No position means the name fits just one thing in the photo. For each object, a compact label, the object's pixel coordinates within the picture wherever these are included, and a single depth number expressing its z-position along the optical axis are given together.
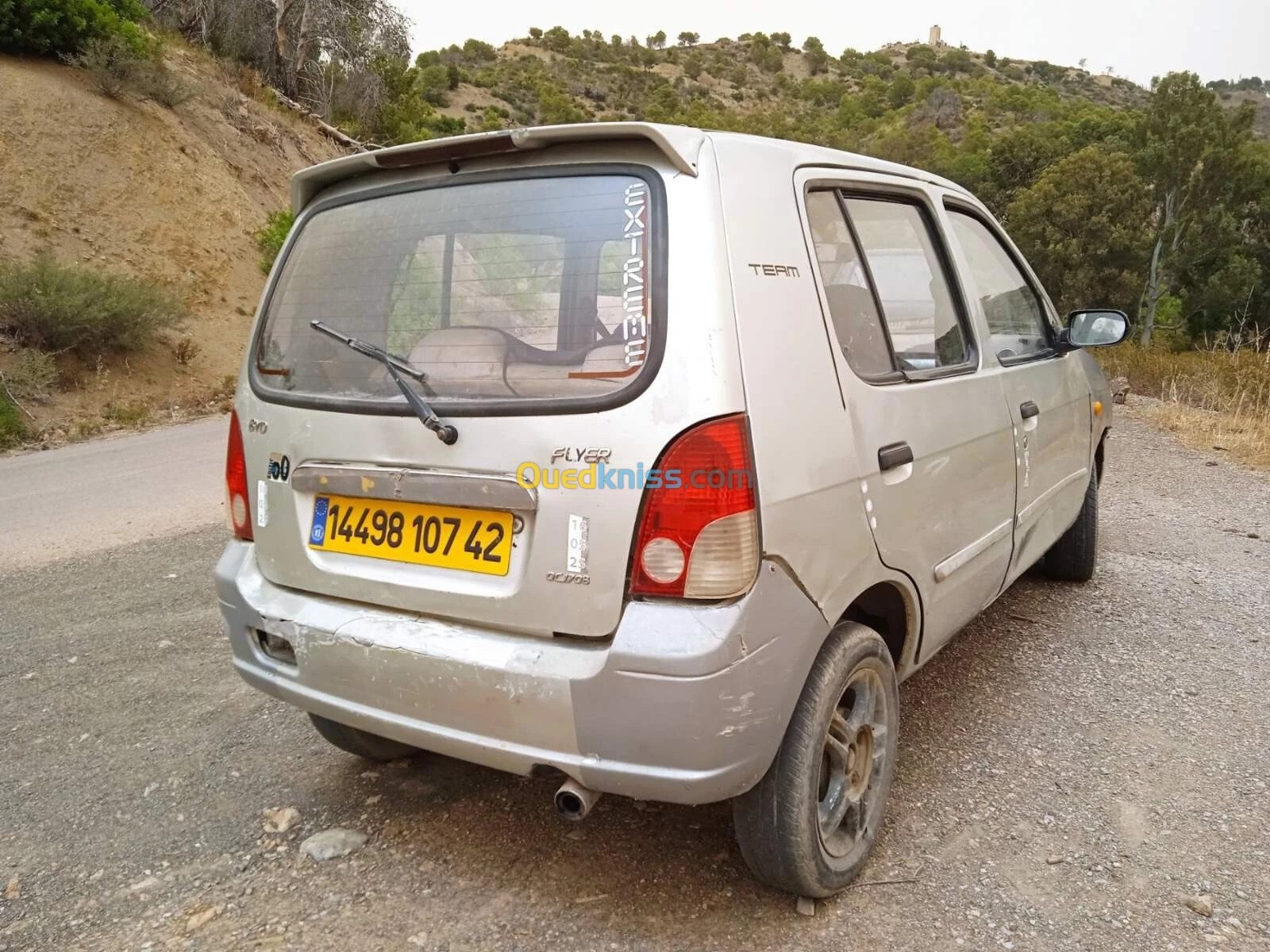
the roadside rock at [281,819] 2.46
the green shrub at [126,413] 9.98
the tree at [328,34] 21.75
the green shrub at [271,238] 16.03
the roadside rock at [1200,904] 2.07
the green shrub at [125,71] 15.30
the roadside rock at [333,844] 2.34
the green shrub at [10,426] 8.82
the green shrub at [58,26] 14.77
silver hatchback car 1.76
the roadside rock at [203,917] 2.07
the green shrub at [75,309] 10.49
